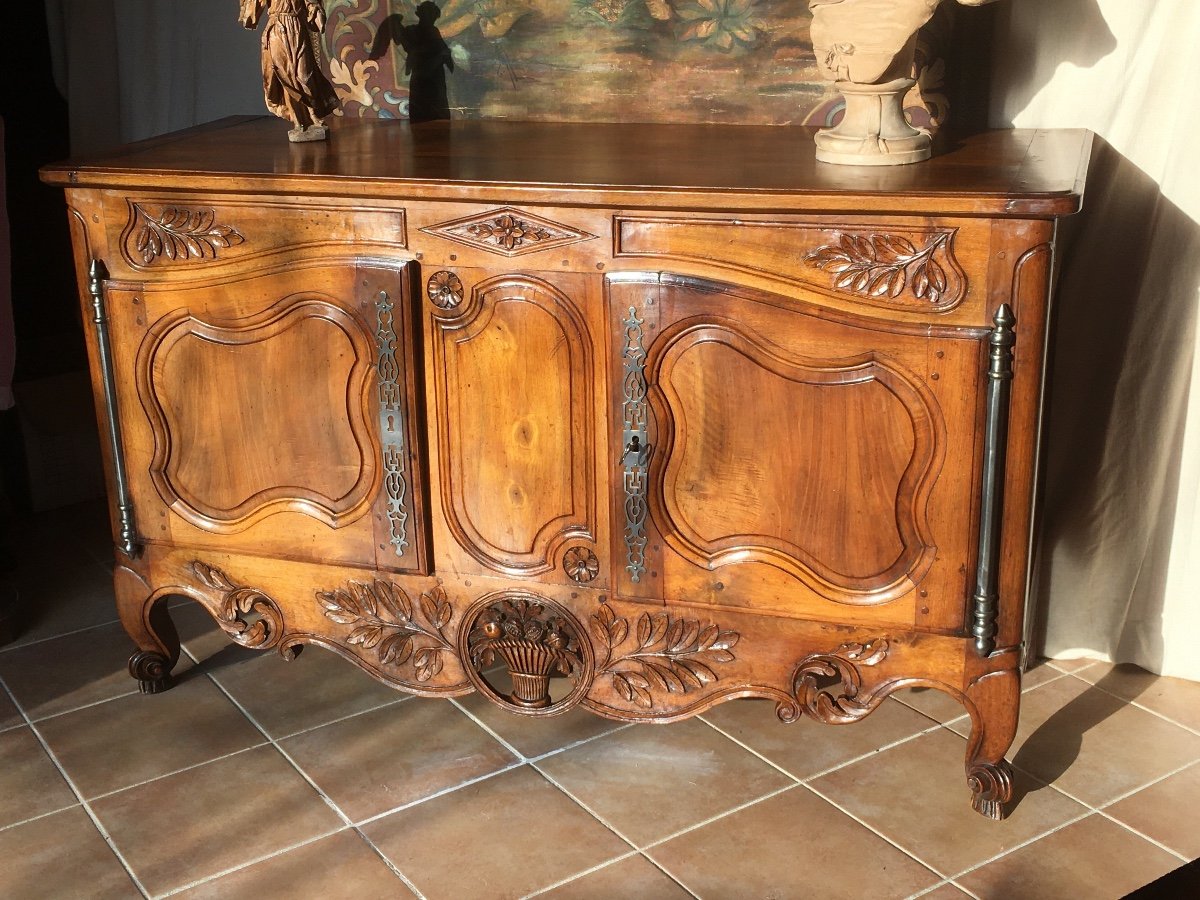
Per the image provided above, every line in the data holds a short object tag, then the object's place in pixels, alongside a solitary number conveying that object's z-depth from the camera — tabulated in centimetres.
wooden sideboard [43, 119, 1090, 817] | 189
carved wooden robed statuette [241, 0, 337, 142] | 230
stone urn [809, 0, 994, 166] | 193
